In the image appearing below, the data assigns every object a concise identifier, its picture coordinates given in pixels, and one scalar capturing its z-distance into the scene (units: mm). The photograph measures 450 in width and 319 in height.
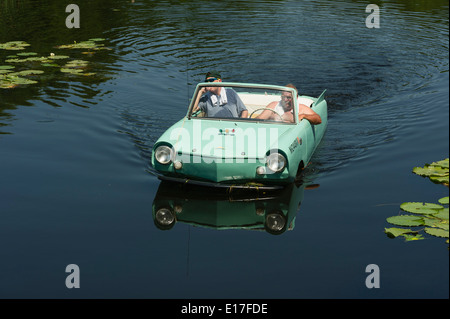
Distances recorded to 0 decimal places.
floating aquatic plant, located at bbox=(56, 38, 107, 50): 20094
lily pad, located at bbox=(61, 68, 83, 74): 17109
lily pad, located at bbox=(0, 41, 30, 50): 19469
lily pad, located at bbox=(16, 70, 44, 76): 16531
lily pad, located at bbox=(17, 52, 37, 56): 18531
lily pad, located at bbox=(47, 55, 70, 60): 18444
